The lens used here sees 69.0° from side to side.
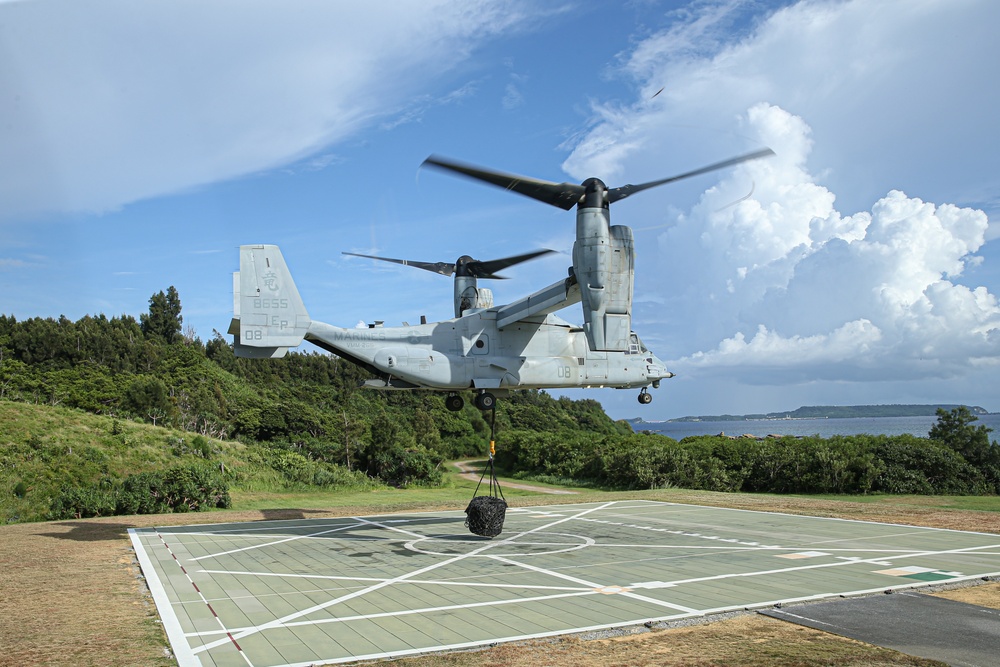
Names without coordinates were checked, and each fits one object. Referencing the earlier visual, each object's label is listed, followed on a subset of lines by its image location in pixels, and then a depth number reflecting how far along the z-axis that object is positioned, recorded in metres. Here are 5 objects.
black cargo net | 16.09
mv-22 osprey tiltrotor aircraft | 15.02
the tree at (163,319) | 70.44
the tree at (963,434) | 33.66
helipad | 8.69
